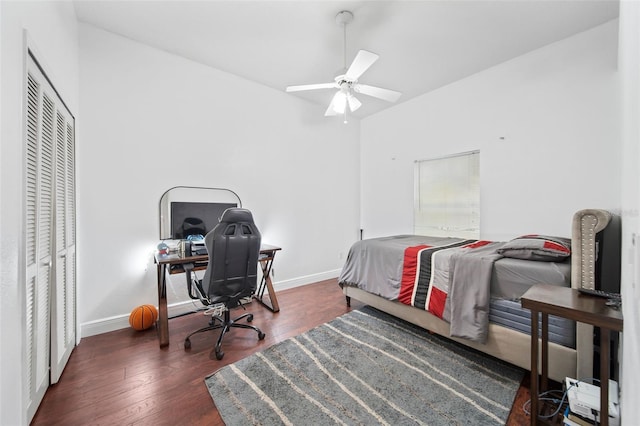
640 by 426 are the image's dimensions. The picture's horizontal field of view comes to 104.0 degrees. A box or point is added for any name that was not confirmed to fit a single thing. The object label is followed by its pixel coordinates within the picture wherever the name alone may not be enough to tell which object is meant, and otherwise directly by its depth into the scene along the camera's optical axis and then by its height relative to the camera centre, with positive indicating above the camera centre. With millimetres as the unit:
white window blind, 3506 +245
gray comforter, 1907 -589
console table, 1110 -492
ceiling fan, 2106 +1228
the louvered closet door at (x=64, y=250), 1746 -311
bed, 1558 -639
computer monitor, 2926 -73
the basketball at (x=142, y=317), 2496 -1076
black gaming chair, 2137 -496
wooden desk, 2270 -566
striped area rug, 1485 -1200
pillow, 1801 -278
